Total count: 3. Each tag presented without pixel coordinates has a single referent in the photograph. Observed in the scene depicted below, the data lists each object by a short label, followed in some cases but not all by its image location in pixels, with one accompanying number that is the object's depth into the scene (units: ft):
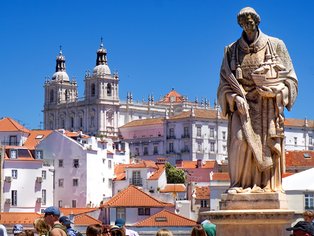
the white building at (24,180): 307.17
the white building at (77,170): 335.67
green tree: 373.71
